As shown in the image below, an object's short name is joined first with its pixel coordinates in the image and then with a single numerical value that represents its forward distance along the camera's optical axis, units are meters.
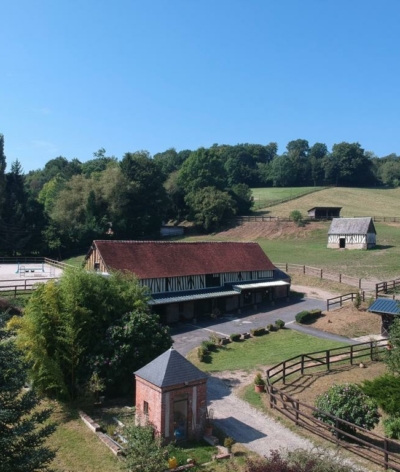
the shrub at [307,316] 30.22
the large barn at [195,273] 31.58
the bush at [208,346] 24.70
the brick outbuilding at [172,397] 14.15
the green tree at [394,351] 17.50
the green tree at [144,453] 11.57
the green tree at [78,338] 17.91
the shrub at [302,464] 9.80
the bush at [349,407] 14.30
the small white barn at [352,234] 51.42
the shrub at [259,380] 18.50
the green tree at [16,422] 9.57
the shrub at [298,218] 64.06
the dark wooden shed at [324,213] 65.75
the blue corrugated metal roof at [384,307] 24.93
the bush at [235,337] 26.67
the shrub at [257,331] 27.91
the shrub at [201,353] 23.41
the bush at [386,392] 14.73
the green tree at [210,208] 67.81
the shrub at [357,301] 31.55
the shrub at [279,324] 29.45
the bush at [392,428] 14.02
